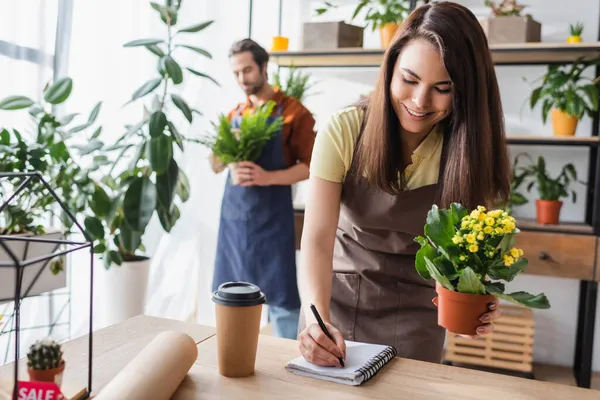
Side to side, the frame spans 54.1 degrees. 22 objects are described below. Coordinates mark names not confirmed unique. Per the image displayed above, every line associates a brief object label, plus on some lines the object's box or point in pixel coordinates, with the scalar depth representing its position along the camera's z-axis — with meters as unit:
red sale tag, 0.68
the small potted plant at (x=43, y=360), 0.69
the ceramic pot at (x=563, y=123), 3.00
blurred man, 2.85
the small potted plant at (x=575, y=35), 2.97
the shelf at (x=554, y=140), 2.95
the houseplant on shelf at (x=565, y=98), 2.92
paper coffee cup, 0.97
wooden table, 0.95
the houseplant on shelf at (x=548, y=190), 3.06
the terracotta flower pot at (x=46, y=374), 0.69
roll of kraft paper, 0.80
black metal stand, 0.61
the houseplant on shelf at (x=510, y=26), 2.97
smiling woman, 1.29
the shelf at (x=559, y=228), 2.92
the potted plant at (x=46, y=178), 1.99
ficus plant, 2.46
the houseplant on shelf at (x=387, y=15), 3.17
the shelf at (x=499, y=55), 2.93
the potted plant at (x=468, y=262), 0.94
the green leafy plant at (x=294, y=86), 3.26
